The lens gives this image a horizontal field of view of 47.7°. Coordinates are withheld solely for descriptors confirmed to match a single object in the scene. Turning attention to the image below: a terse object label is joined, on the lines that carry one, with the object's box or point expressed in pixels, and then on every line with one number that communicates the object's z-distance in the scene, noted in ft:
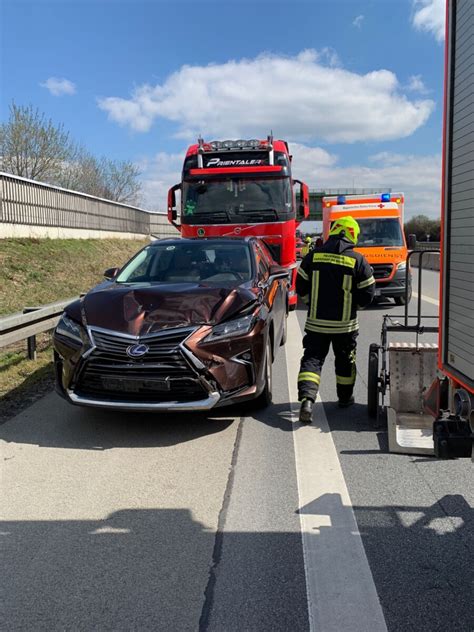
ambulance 43.42
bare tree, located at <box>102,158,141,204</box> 155.02
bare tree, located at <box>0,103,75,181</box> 90.89
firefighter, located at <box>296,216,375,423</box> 16.71
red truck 39.47
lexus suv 14.49
